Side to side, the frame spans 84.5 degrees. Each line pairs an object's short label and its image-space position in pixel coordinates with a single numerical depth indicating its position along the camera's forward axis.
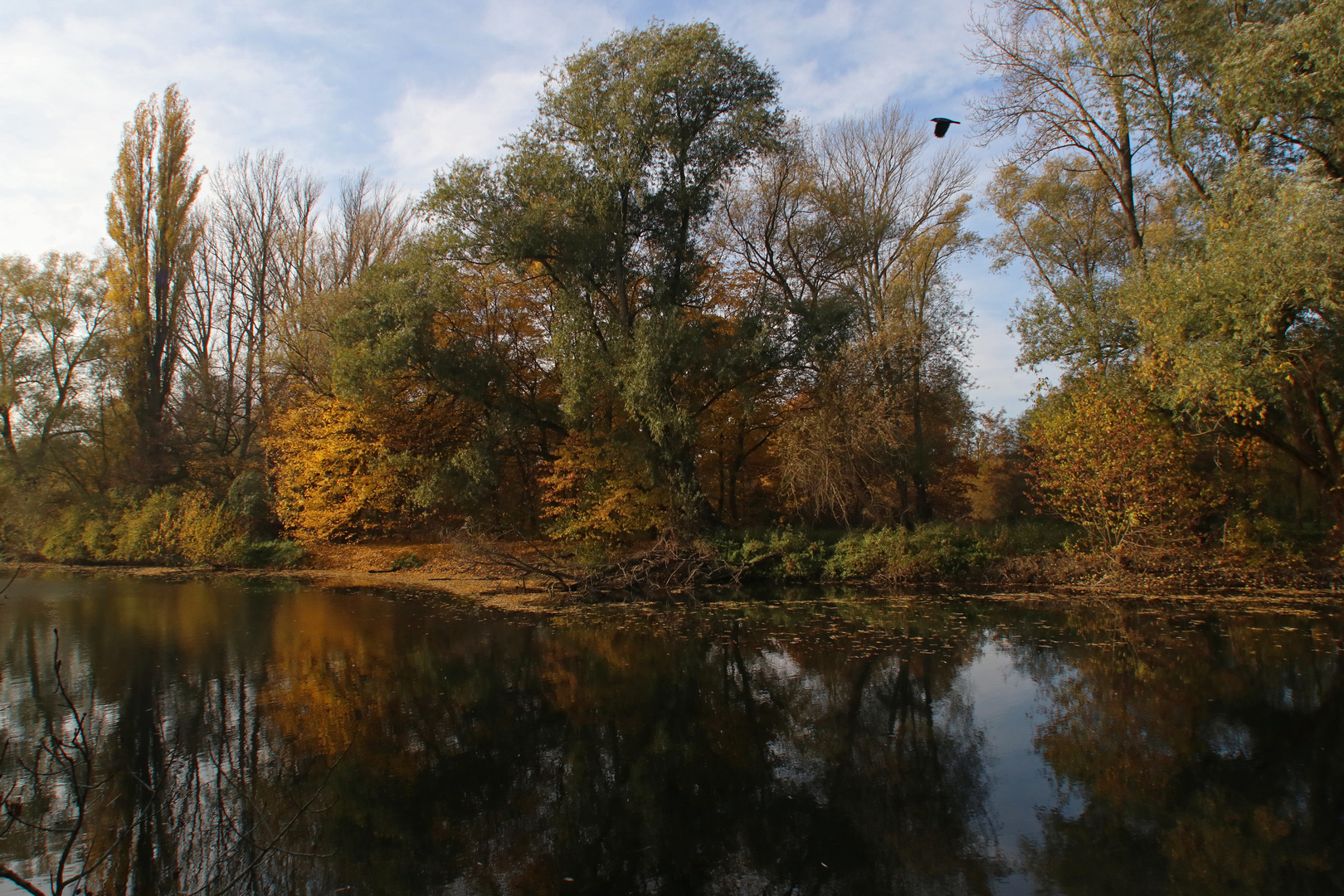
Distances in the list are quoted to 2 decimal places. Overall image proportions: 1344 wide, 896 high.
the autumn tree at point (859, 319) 17.84
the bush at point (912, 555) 16.36
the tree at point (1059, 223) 23.95
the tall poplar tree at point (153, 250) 27.75
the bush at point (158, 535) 23.58
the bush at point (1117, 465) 14.16
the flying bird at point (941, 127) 10.74
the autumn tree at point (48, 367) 25.81
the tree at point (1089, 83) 15.14
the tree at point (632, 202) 18.70
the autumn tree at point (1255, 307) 10.85
